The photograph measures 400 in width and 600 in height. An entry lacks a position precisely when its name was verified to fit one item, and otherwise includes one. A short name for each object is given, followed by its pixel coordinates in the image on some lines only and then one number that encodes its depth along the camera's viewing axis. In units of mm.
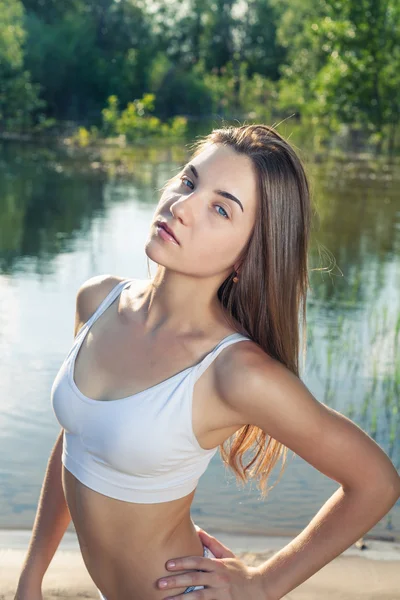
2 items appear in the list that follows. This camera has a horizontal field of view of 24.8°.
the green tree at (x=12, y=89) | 24297
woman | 1528
